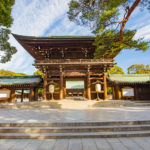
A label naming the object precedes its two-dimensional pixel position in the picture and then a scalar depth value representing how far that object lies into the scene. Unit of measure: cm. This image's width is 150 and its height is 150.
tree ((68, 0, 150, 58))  754
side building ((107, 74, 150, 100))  1487
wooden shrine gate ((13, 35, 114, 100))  1318
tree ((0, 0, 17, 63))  770
